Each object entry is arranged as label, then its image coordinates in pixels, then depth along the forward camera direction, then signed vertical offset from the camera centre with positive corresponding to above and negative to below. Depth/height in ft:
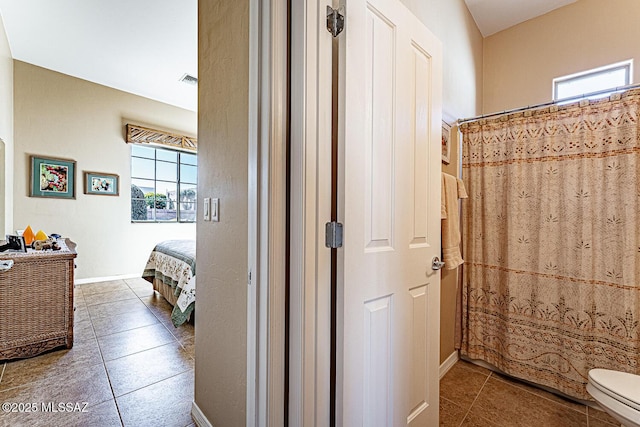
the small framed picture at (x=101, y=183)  13.65 +1.39
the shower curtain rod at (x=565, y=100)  5.25 +2.35
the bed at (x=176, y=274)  8.43 -2.19
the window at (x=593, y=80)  7.35 +3.72
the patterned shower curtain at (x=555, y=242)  5.28 -0.59
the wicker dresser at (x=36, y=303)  6.64 -2.25
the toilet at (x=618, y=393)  3.48 -2.37
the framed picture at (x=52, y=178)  12.35 +1.51
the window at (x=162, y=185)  15.55 +1.60
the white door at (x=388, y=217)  3.18 -0.05
